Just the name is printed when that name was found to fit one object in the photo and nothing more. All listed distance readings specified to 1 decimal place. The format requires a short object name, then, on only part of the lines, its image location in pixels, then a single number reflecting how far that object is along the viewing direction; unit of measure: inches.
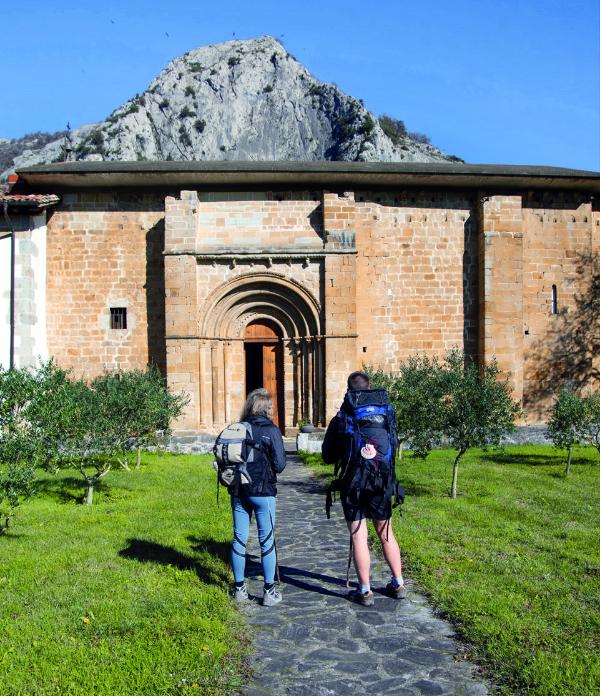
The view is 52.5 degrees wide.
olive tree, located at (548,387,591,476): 454.3
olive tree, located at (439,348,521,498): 365.4
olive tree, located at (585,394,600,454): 461.7
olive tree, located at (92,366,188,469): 376.5
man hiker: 182.4
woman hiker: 187.3
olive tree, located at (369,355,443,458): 376.2
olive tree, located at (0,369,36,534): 246.7
